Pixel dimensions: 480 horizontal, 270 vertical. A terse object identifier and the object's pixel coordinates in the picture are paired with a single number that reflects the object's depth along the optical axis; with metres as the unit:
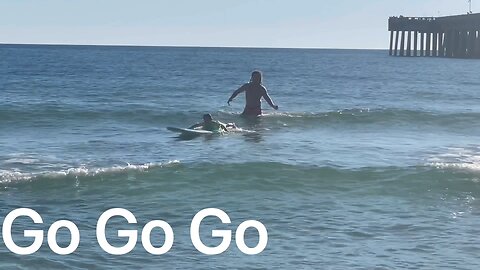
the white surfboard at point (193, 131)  19.91
